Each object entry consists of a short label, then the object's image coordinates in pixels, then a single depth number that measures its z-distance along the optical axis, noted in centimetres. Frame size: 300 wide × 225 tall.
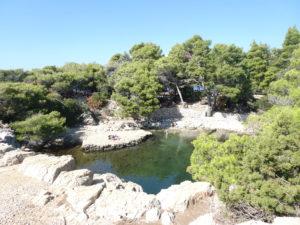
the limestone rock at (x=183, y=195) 629
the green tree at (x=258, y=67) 2802
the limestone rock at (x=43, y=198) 642
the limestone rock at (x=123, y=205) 598
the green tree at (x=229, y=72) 2205
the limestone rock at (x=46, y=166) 818
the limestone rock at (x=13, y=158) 1001
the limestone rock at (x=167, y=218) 564
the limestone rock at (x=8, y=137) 1313
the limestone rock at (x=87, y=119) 2255
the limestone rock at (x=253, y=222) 420
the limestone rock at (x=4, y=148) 1093
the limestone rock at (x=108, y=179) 814
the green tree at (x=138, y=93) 2139
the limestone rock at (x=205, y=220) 524
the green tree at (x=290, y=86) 838
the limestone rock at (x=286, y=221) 389
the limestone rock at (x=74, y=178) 754
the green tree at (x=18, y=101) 1605
